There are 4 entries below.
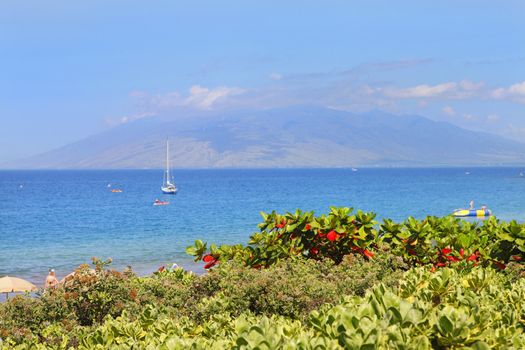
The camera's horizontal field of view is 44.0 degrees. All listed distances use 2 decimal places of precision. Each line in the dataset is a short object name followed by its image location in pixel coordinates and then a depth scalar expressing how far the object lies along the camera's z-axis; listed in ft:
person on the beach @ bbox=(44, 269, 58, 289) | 71.75
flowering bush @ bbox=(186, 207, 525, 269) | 30.48
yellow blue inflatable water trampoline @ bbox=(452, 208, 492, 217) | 228.22
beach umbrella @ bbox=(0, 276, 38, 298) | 75.51
